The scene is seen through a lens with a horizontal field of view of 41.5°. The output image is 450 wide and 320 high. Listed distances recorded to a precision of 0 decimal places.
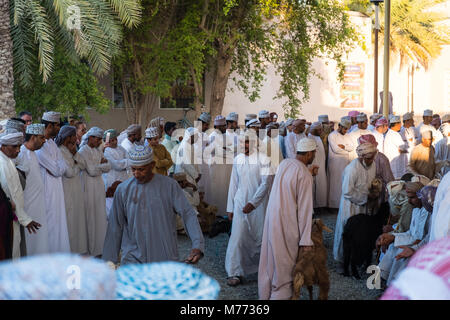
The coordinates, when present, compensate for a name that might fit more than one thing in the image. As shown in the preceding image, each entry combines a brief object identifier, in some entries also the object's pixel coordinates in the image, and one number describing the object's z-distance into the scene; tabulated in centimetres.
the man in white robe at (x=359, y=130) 1149
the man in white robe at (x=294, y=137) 1060
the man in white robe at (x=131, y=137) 878
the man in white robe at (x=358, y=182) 710
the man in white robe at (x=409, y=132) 1252
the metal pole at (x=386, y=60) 1348
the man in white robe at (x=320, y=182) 1136
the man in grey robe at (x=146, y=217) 450
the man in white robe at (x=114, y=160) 835
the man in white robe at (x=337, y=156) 1145
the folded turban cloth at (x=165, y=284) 287
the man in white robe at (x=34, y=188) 642
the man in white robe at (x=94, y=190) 757
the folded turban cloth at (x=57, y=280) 234
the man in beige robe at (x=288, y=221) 532
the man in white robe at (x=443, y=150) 1126
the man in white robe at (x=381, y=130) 1148
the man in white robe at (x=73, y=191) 721
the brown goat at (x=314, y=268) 529
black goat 688
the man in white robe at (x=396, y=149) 1134
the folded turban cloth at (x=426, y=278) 171
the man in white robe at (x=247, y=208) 686
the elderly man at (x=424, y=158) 1003
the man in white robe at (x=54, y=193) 680
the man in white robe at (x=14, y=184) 578
